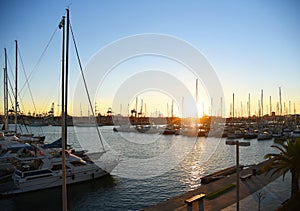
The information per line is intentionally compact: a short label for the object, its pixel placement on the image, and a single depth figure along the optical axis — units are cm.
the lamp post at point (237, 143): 983
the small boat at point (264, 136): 6009
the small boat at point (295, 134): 5369
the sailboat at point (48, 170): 1986
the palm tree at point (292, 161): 1307
